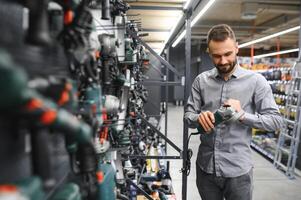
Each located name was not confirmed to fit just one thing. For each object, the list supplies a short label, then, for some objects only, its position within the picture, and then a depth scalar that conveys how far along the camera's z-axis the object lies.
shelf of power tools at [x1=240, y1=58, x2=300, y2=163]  5.94
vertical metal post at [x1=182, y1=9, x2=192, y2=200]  3.11
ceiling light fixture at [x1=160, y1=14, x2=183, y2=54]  3.51
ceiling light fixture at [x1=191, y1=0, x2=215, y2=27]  2.81
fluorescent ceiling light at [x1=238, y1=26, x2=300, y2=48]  7.39
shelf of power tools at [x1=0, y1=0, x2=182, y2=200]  0.65
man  2.02
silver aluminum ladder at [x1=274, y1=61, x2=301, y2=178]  5.45
